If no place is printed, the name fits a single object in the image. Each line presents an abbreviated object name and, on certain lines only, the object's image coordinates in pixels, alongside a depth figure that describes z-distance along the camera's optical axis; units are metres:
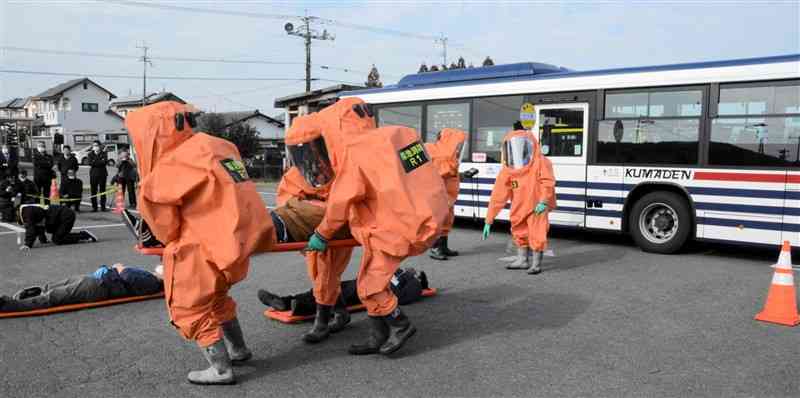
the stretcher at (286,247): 4.21
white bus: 8.42
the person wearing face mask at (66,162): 14.75
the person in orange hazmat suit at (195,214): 3.78
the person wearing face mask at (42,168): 15.12
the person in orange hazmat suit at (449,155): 8.45
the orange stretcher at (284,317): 5.61
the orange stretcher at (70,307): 5.61
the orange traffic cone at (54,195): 13.81
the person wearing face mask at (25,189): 12.82
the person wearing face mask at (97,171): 15.80
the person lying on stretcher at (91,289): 5.74
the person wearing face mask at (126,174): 15.48
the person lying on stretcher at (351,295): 5.69
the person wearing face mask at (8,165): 14.66
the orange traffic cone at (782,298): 5.64
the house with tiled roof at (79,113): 63.22
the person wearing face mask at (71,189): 14.67
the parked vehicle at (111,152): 47.13
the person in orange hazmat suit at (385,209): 4.31
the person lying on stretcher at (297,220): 4.91
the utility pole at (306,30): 41.06
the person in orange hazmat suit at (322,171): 4.65
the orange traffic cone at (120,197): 14.56
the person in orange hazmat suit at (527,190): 7.87
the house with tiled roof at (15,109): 74.72
